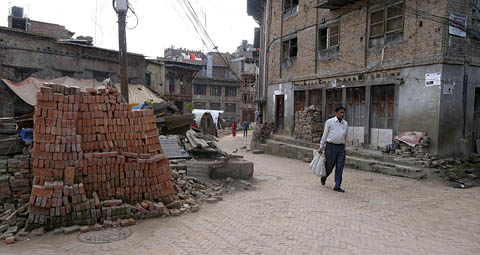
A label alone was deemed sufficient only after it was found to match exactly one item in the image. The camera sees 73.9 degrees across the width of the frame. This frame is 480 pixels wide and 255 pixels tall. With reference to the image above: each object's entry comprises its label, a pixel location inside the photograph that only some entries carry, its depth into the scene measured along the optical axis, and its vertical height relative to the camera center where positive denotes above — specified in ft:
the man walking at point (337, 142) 23.91 -1.62
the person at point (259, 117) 70.49 +0.17
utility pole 31.09 +7.21
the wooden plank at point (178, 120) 37.11 -0.49
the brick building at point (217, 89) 153.38 +13.47
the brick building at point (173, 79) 90.74 +11.41
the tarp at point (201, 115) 100.15 +0.75
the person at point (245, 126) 94.32 -2.40
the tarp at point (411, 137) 32.35 -1.58
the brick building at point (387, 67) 31.37 +6.65
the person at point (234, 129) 92.97 -3.34
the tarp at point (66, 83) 46.65 +4.23
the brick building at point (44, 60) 54.66 +10.23
